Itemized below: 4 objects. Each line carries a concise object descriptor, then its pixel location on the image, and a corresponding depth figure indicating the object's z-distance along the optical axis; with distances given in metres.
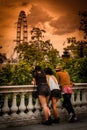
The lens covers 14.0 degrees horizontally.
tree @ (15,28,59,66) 14.78
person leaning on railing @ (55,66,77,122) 7.94
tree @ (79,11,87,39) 15.55
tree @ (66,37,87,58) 15.25
